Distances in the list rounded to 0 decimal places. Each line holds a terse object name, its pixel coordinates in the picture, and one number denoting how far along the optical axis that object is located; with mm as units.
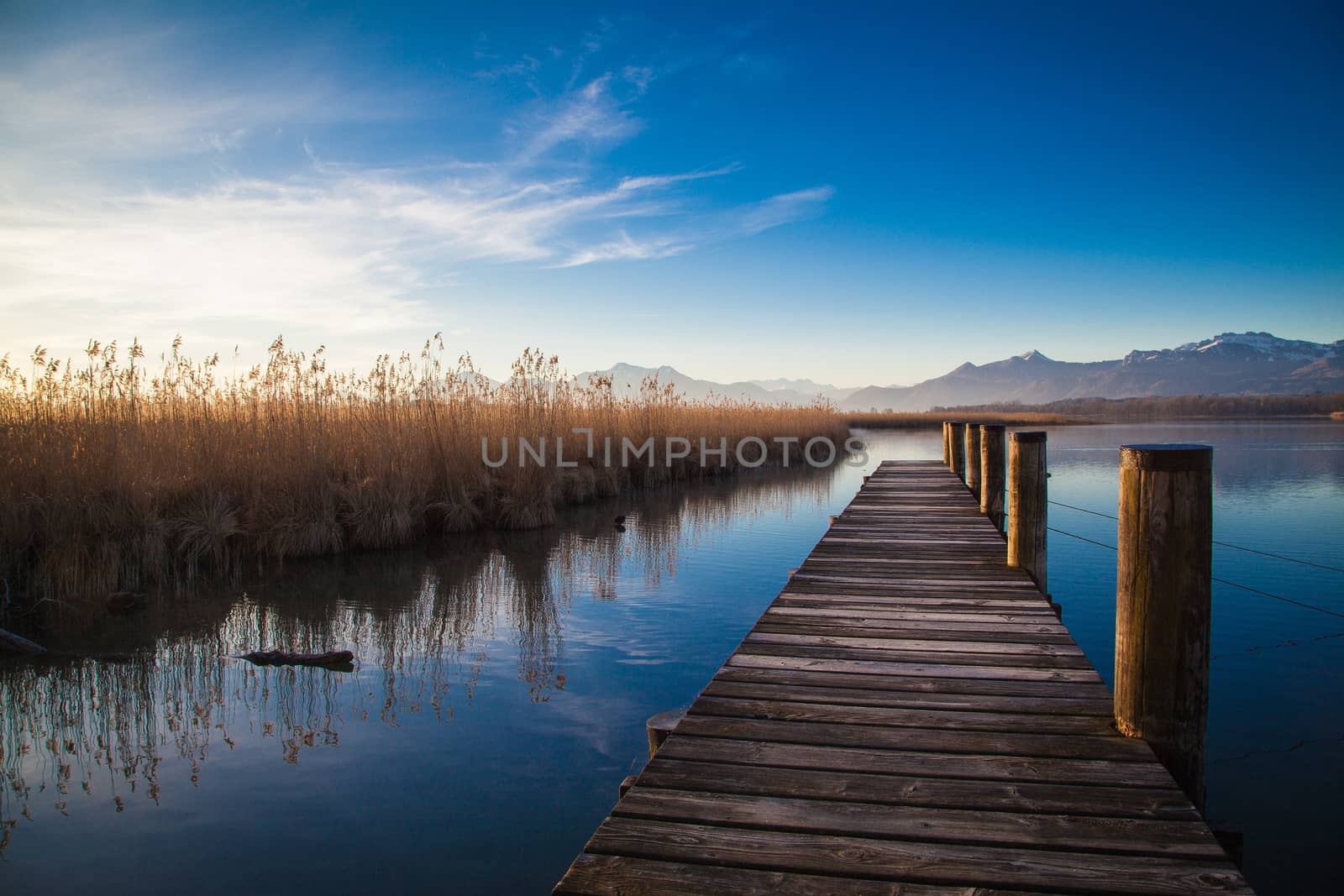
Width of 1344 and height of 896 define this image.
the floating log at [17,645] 4762
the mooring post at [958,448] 11523
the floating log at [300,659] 4723
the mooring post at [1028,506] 4629
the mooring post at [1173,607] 2150
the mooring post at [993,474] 7156
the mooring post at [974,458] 9781
